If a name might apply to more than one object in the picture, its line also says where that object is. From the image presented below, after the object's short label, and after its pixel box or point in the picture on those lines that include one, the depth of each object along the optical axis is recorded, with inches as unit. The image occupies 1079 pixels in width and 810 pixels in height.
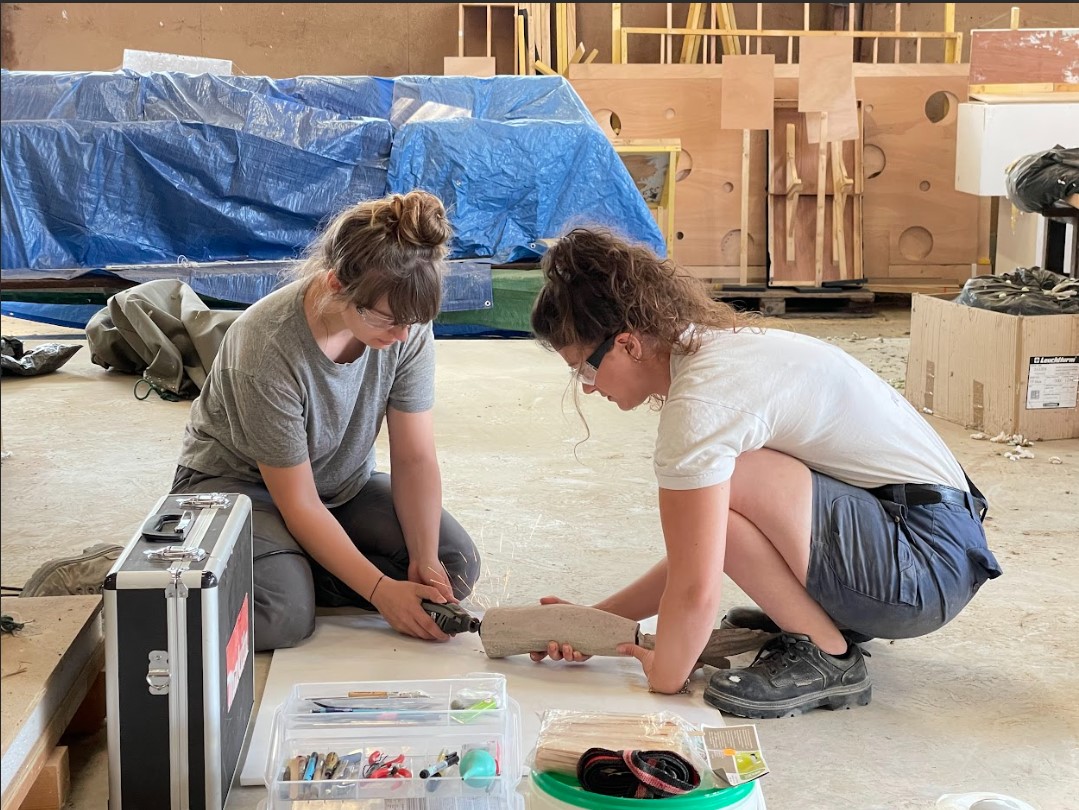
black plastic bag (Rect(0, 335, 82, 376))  185.6
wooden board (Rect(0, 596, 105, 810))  57.4
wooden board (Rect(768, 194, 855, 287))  247.1
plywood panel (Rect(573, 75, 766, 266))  250.4
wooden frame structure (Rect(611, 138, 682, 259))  237.3
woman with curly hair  67.1
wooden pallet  245.8
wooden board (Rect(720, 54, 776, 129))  237.3
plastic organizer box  57.0
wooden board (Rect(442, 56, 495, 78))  269.3
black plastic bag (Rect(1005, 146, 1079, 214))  165.5
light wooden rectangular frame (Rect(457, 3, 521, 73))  280.8
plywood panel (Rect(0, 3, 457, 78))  288.2
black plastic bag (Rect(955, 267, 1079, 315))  151.0
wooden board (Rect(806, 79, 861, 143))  235.6
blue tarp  221.6
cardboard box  148.7
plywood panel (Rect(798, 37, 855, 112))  233.1
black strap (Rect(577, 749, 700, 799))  59.1
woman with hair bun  73.9
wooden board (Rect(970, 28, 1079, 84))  221.6
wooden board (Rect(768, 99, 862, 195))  249.1
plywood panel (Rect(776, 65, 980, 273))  251.8
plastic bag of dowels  62.4
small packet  61.6
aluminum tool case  59.0
